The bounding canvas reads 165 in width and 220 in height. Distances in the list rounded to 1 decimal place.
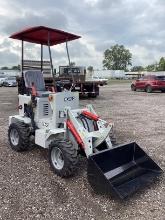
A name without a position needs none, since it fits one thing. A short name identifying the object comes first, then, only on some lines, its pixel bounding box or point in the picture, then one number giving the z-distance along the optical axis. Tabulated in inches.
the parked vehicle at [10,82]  874.0
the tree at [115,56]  2955.3
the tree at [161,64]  2583.2
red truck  593.3
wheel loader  112.2
